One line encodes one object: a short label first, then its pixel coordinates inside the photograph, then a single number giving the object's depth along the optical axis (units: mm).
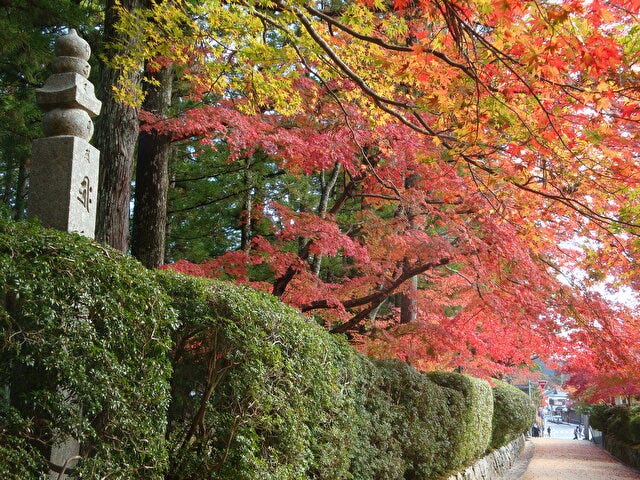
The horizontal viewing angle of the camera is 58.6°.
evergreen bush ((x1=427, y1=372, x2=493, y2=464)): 10781
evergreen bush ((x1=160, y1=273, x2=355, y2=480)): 3732
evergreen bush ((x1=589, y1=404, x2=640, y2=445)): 18609
